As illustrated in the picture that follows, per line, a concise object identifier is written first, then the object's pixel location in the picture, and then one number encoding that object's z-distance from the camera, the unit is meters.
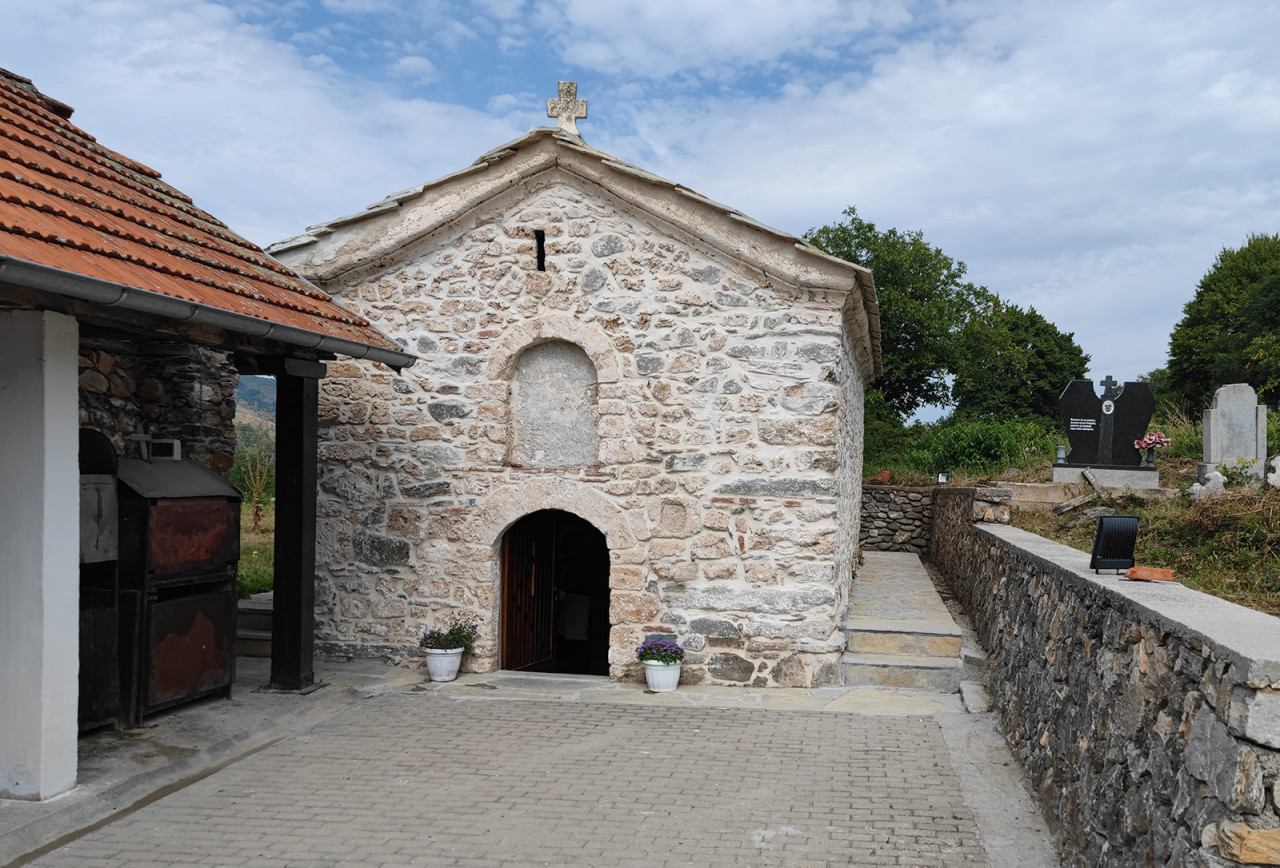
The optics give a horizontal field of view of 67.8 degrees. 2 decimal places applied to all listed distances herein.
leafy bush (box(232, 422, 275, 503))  17.89
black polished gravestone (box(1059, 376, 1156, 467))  13.06
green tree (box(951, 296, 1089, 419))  33.84
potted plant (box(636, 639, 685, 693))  7.59
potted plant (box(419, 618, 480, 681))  7.88
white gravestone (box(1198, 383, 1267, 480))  11.66
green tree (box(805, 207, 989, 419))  32.22
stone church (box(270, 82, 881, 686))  7.68
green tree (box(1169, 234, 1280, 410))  28.78
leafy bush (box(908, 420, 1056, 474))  19.86
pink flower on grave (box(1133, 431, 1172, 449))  12.45
